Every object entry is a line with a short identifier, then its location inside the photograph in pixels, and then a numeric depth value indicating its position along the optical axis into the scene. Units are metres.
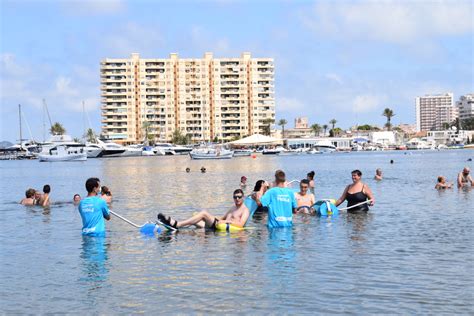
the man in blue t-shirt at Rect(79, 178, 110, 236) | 16.54
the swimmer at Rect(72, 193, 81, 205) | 28.55
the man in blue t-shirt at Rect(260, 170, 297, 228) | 17.23
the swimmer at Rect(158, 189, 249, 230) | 18.30
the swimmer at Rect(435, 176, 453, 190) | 32.97
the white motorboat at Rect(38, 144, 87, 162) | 116.50
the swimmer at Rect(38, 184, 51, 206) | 28.34
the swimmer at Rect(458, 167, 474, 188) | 32.88
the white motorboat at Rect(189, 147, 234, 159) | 117.12
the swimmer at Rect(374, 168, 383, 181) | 43.06
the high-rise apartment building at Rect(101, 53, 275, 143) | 189.88
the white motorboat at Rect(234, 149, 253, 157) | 145.25
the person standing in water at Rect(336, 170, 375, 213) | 21.91
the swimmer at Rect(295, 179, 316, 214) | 22.09
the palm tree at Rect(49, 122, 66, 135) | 191.12
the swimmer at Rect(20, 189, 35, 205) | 28.92
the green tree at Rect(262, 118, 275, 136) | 190.50
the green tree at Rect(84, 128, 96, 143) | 182.88
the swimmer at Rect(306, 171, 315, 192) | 31.41
